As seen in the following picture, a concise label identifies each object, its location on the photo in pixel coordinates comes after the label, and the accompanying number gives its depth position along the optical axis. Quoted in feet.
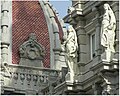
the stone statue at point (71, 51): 192.75
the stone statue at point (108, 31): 182.70
